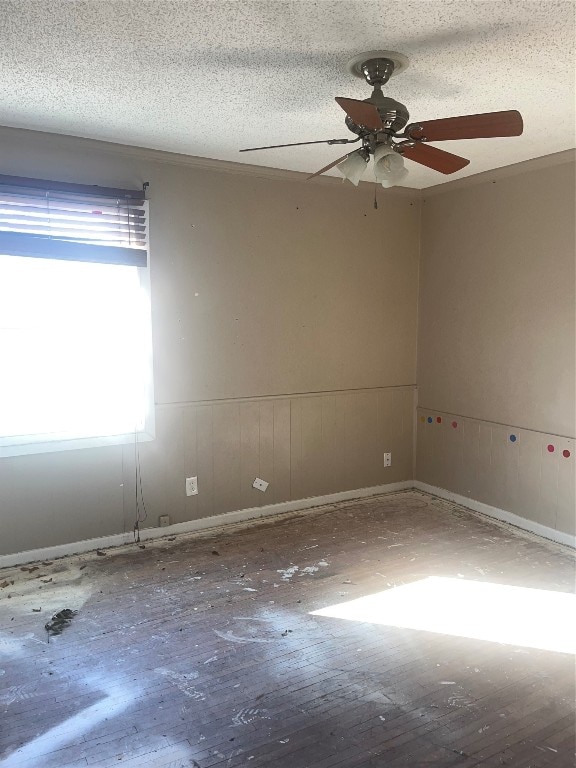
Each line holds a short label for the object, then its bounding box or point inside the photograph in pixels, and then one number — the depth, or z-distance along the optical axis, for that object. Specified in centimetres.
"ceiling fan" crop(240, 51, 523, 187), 216
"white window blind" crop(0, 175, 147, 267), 329
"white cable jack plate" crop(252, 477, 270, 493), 432
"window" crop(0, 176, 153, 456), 338
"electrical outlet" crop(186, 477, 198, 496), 403
